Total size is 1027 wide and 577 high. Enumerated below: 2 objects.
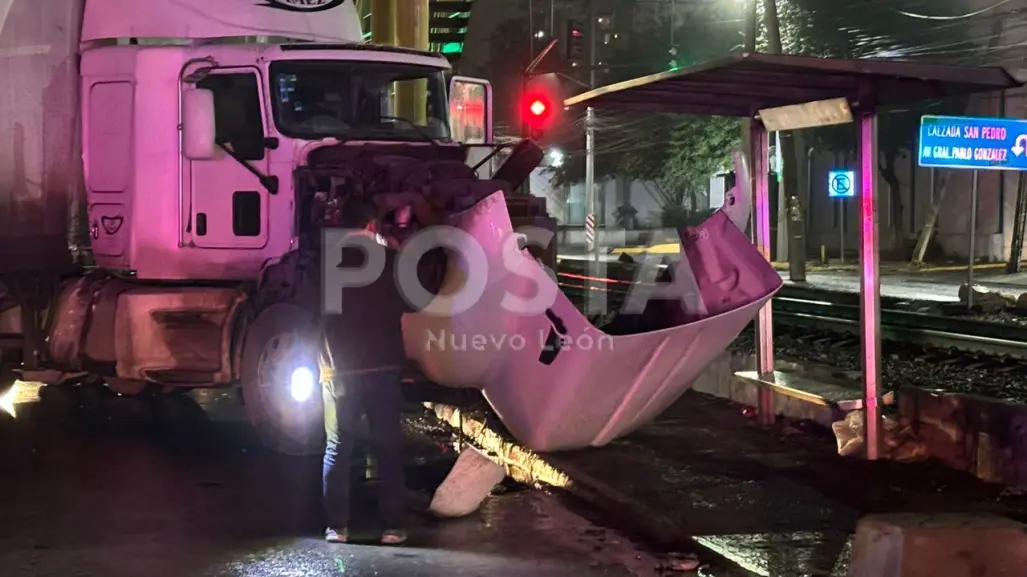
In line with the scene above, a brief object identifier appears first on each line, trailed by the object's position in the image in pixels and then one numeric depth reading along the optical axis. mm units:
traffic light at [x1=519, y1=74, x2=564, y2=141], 19156
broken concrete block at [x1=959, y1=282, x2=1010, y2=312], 16250
